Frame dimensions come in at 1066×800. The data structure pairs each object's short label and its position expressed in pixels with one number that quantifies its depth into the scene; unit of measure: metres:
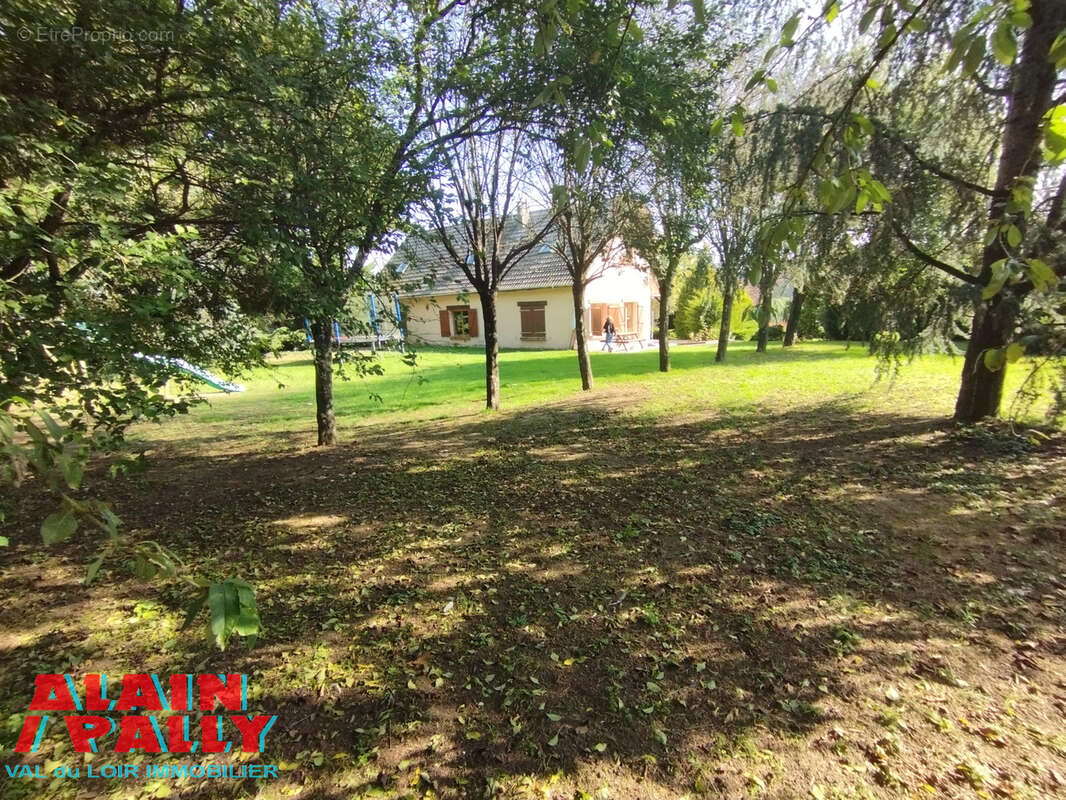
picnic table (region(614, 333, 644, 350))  25.78
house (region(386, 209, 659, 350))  24.67
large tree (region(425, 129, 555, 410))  9.20
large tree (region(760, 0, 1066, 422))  5.32
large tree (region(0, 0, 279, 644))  2.81
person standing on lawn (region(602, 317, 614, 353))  24.53
